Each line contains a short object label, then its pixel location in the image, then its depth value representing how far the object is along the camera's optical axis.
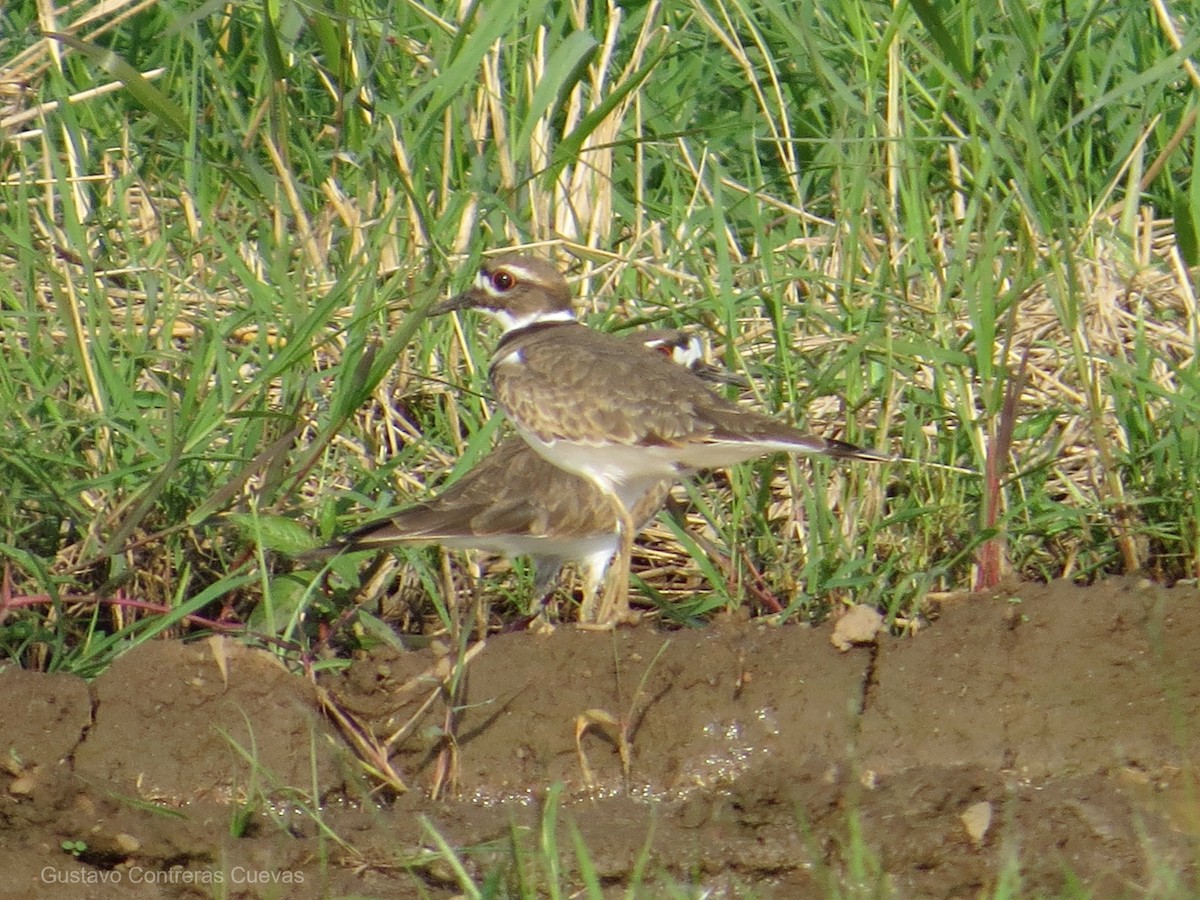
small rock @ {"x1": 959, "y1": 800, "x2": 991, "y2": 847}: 8.20
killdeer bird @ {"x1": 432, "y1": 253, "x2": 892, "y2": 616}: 9.45
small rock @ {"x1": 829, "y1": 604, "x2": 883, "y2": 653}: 9.37
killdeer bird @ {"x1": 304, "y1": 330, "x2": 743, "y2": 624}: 9.78
